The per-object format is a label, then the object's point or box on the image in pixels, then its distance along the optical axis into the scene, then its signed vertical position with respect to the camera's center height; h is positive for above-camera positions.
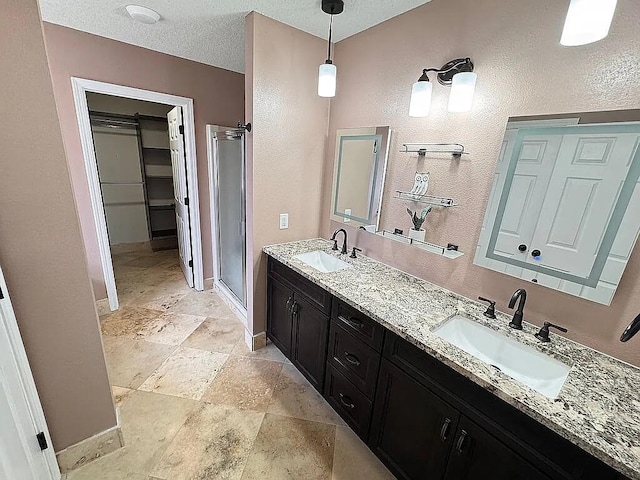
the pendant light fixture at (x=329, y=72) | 1.60 +0.56
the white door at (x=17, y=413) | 1.02 -1.05
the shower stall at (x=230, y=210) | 2.53 -0.46
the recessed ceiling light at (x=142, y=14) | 1.76 +0.92
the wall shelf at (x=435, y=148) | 1.54 +0.18
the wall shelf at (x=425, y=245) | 1.59 -0.41
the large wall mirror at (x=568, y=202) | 1.07 -0.06
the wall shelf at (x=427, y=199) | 1.60 -0.13
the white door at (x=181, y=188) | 2.91 -0.32
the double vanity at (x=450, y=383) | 0.86 -0.78
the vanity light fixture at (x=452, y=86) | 1.35 +0.47
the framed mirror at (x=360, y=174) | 1.95 -0.01
